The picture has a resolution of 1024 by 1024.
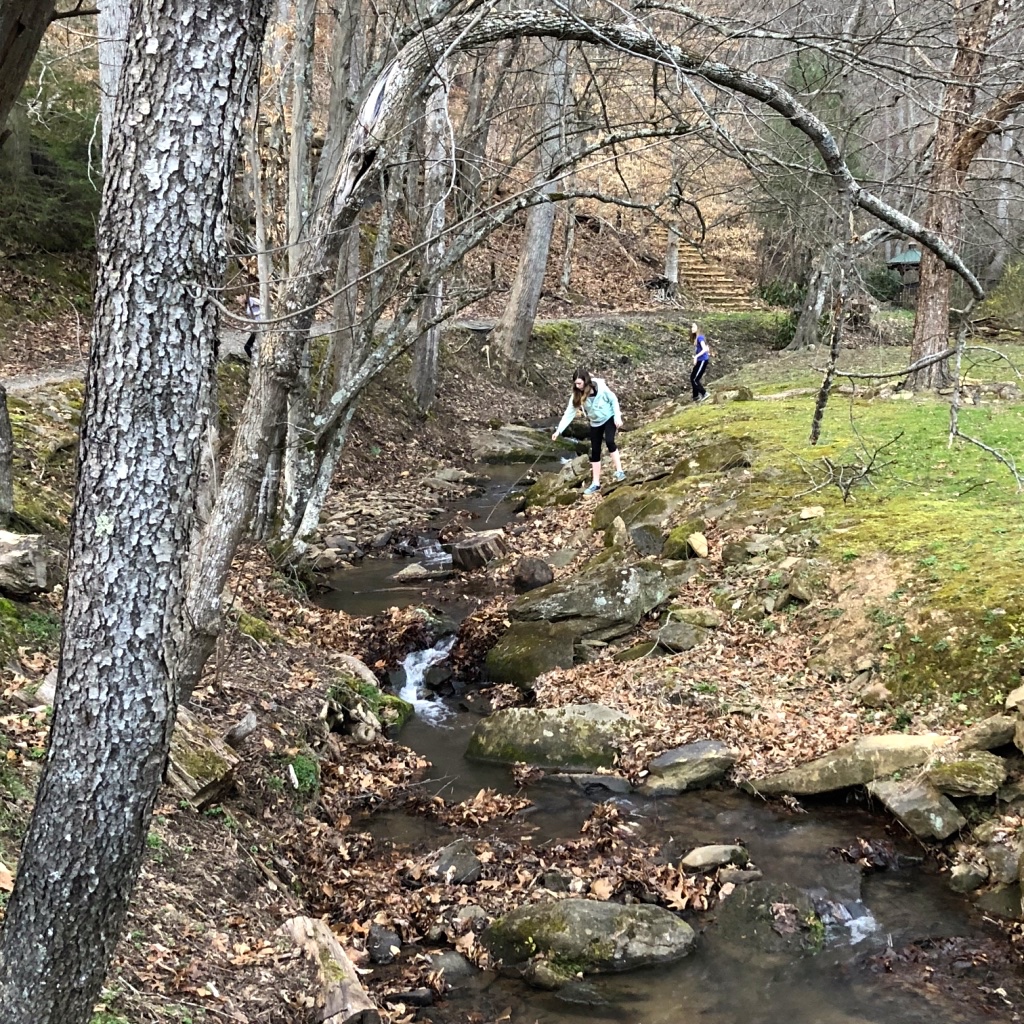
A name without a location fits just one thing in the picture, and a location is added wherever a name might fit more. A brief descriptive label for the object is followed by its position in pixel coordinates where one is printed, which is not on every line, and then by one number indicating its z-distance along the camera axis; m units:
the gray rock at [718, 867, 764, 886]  5.59
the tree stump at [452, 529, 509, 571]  11.58
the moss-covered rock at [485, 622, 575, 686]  8.68
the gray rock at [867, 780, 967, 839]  5.79
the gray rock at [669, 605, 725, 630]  8.57
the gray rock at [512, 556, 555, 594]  10.53
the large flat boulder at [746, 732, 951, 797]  6.22
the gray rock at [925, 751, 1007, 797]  5.75
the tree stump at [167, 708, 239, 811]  5.09
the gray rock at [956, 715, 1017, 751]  5.98
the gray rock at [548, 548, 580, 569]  11.03
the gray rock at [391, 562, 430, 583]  11.26
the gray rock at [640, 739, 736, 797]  6.68
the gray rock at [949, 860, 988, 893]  5.43
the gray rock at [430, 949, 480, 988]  4.84
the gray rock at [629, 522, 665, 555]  10.38
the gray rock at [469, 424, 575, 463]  17.62
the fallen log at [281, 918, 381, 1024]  3.98
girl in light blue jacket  11.79
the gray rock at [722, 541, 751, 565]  9.27
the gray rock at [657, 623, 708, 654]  8.33
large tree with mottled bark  2.43
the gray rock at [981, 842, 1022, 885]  5.31
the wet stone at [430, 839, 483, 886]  5.67
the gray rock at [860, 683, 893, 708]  6.95
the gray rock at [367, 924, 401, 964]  4.95
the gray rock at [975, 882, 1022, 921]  5.12
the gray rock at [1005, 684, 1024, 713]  6.05
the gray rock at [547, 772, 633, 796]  6.78
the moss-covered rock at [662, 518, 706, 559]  9.84
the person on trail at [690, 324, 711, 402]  18.52
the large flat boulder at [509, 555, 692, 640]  9.00
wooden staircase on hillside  33.91
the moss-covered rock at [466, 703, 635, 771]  7.13
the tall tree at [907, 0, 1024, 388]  12.05
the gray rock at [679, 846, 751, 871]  5.74
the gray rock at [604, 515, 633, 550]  10.55
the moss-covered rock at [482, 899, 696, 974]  4.94
